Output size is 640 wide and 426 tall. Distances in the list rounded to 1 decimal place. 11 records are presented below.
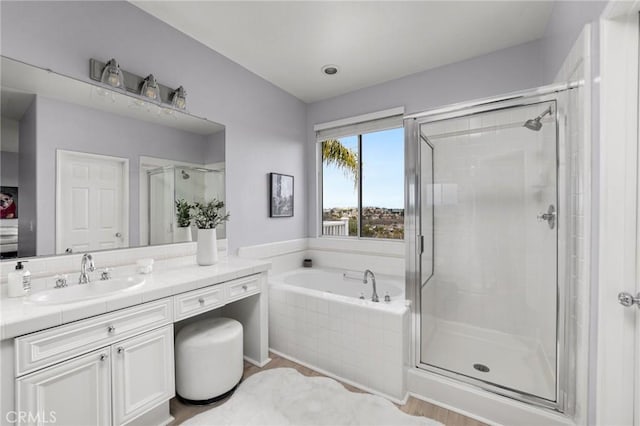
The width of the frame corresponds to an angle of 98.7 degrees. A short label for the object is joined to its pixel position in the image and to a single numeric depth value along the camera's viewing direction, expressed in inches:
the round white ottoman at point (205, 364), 67.4
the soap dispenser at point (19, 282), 51.5
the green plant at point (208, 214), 87.3
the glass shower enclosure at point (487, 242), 70.0
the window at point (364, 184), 120.9
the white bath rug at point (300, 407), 63.0
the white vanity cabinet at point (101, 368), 42.9
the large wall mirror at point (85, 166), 55.5
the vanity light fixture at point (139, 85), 67.1
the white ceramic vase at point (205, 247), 81.7
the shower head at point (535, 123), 69.1
